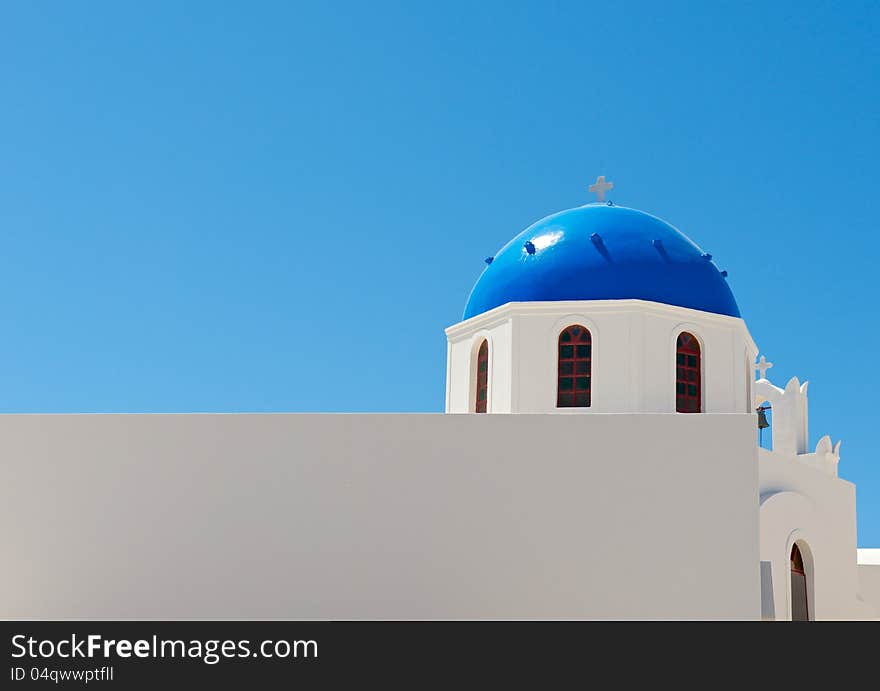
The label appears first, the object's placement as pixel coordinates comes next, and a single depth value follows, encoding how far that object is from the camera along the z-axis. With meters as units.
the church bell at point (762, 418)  15.97
